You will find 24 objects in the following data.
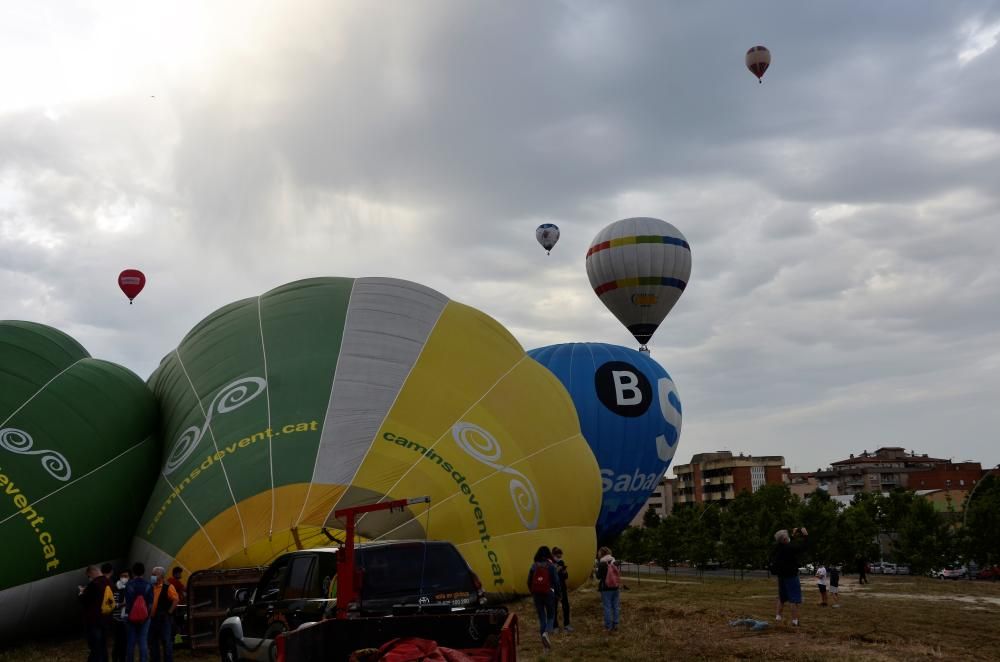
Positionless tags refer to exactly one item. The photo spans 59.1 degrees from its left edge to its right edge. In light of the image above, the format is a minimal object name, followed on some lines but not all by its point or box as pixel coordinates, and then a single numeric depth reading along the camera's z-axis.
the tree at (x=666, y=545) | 59.12
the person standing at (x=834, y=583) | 19.62
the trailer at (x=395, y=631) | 7.39
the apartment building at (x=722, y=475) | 115.94
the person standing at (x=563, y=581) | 14.74
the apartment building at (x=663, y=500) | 129.38
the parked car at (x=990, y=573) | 50.61
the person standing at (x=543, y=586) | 12.92
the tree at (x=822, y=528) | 48.78
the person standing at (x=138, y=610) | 11.10
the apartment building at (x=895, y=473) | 115.94
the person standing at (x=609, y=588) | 14.26
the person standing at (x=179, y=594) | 12.31
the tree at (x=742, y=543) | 53.09
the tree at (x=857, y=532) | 48.84
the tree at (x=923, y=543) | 47.28
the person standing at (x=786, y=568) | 14.09
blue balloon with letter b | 30.27
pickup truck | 8.73
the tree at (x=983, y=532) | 45.50
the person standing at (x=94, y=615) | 11.27
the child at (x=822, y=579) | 18.94
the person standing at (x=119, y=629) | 11.69
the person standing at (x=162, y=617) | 11.48
